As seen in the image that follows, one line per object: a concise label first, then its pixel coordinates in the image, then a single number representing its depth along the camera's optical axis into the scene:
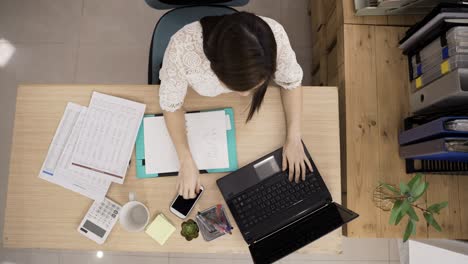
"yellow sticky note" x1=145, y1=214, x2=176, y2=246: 1.17
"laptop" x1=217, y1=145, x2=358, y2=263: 1.11
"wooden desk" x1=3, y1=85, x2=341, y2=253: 1.19
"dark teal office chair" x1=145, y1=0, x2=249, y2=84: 1.47
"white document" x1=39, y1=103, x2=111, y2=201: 1.21
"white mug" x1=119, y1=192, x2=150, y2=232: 1.15
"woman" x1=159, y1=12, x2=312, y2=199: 0.85
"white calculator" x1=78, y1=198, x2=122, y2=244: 1.18
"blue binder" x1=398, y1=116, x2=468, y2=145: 1.04
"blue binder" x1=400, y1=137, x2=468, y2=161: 1.04
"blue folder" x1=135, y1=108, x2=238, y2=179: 1.21
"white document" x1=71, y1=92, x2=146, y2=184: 1.21
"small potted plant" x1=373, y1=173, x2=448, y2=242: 1.13
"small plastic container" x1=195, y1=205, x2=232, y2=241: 1.18
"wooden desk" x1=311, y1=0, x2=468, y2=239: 1.34
